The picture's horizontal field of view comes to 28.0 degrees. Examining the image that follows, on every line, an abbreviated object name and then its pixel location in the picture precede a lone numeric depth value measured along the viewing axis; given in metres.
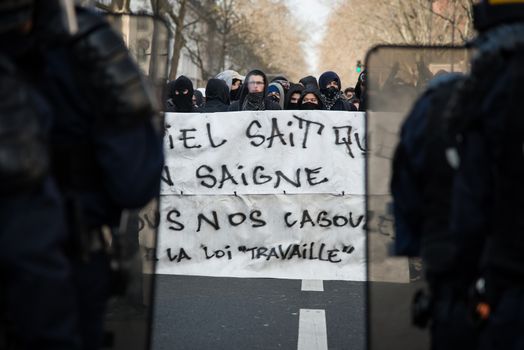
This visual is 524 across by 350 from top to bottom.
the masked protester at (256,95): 11.23
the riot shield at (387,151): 4.57
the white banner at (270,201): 8.47
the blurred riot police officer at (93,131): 3.30
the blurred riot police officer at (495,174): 3.16
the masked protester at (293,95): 12.70
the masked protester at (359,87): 11.76
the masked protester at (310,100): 10.57
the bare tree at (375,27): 54.59
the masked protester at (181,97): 10.30
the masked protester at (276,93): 13.14
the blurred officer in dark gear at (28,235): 2.91
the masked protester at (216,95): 11.43
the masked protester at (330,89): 12.90
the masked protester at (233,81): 14.11
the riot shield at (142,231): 4.13
